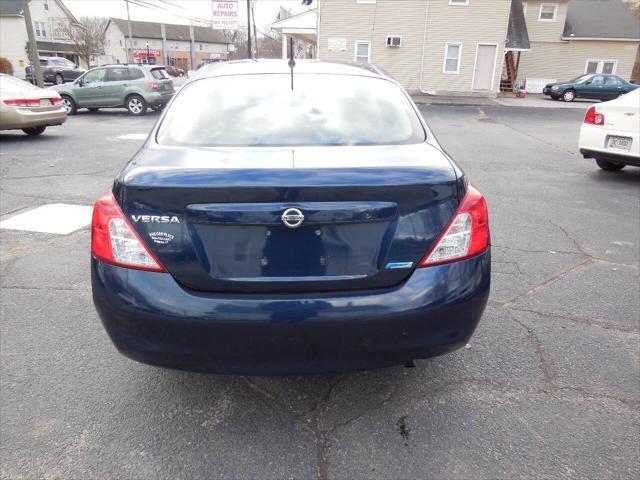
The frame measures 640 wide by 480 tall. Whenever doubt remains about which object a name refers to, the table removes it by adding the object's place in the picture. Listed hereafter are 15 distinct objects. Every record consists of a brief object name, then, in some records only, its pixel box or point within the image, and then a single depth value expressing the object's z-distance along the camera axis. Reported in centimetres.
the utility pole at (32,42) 1695
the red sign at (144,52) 7069
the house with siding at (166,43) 7681
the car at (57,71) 3669
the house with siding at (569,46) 3052
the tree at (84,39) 5306
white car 718
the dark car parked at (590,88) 2605
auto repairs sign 2533
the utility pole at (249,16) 2690
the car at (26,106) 1050
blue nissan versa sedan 197
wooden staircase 2984
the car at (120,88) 1650
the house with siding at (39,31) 5044
